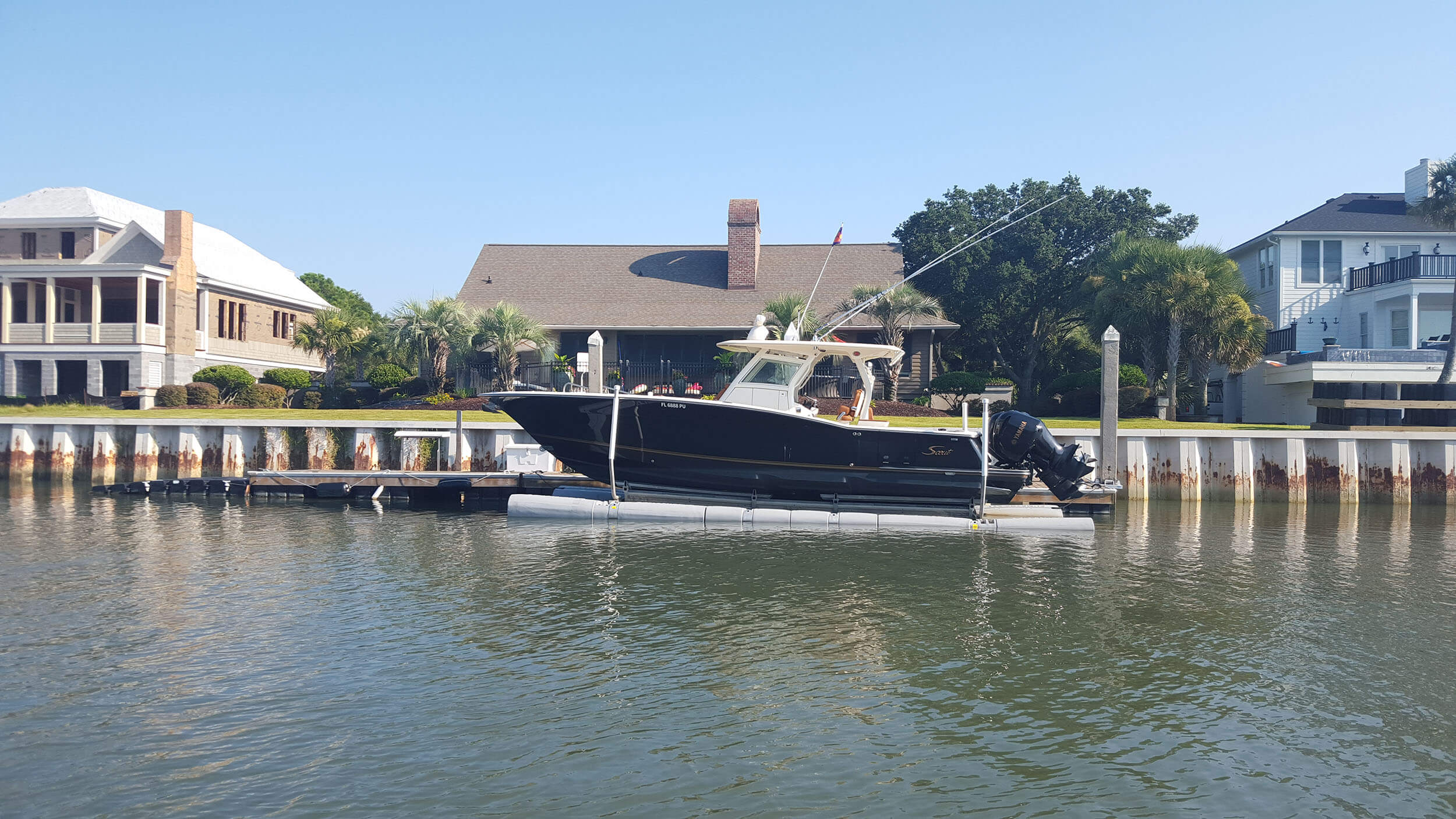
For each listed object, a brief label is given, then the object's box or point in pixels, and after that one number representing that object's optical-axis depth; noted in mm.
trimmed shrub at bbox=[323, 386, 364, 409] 33656
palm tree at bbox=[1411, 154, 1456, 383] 32969
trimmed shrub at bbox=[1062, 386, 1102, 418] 33031
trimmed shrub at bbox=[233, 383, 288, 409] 32844
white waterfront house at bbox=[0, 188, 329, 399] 35219
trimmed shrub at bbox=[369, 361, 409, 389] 34375
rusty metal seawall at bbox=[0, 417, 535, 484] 23656
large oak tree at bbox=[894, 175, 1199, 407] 39438
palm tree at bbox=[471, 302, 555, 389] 32406
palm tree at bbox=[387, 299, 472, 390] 33188
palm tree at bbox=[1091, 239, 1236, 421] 31016
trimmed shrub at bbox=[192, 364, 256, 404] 32906
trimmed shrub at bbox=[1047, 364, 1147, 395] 31281
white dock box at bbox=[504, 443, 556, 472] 21594
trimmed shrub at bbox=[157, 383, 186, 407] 32250
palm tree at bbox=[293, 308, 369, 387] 37719
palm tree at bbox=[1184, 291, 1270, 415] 30766
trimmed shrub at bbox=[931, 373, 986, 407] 34250
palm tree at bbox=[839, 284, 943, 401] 33000
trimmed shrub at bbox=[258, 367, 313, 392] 35188
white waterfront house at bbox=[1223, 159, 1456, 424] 33500
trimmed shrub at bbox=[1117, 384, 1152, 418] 30984
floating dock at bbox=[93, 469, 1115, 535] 17734
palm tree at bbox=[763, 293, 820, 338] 32344
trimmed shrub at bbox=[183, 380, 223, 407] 31953
